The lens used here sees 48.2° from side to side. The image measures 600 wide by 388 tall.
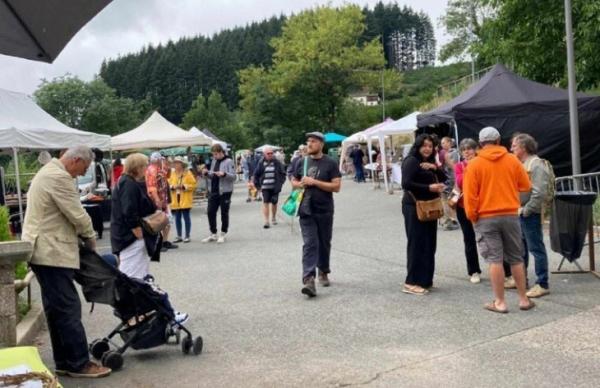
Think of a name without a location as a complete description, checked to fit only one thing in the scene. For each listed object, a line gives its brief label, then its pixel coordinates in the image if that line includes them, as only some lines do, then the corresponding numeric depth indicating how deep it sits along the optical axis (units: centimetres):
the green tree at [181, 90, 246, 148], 6494
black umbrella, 342
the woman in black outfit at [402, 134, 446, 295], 787
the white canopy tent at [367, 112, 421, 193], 2388
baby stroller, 537
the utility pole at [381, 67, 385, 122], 6300
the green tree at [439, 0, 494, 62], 7356
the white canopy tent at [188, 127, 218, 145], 2373
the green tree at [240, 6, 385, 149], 6097
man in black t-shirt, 818
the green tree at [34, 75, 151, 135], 5950
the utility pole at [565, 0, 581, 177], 1336
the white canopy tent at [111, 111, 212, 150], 2211
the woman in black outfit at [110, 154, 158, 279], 647
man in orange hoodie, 670
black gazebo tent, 1508
